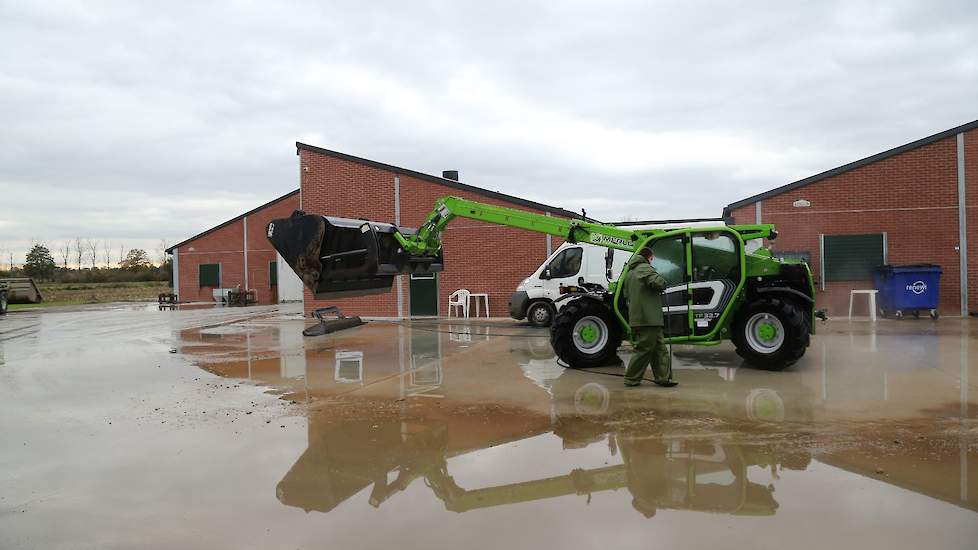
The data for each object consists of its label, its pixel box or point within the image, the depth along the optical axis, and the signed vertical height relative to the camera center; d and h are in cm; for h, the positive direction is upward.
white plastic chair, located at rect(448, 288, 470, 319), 1834 -68
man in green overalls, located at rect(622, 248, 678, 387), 749 -62
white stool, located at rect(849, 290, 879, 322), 1512 -89
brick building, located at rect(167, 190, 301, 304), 3209 +113
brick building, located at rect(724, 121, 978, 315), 1582 +131
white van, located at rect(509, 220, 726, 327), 1489 -8
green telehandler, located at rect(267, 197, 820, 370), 852 -30
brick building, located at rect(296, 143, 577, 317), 1833 +141
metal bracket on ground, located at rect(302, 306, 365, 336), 1416 -109
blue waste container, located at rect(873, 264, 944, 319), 1497 -53
